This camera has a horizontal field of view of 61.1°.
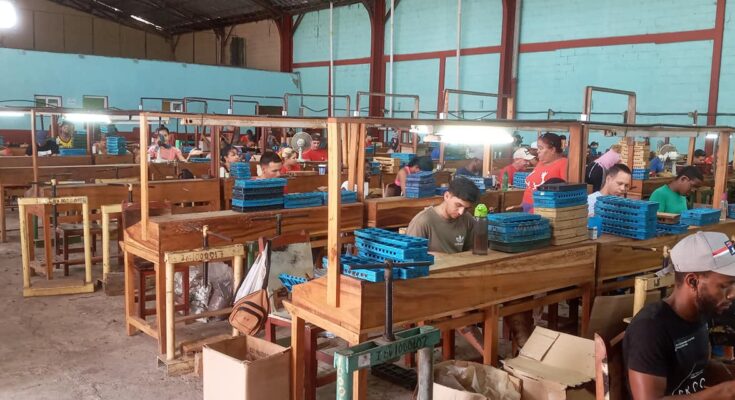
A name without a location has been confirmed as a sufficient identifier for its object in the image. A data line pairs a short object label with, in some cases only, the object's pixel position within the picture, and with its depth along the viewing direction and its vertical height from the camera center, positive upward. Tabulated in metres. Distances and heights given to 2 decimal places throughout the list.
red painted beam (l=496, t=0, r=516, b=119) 17.00 +2.29
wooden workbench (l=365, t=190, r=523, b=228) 6.50 -0.79
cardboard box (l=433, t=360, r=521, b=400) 3.71 -1.45
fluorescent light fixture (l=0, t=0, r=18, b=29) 21.22 +3.88
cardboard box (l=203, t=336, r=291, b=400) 3.69 -1.46
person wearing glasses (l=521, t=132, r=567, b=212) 6.28 -0.25
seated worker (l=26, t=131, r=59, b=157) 12.19 -0.44
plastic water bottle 4.16 -0.61
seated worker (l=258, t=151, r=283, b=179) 7.43 -0.38
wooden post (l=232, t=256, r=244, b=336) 5.17 -1.13
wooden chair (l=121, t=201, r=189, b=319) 5.70 -1.25
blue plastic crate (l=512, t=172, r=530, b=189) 8.96 -0.58
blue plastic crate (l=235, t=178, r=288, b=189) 5.60 -0.46
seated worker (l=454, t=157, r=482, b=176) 9.27 -0.48
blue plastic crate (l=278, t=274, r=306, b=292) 4.54 -1.07
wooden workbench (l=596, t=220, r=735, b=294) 4.83 -0.92
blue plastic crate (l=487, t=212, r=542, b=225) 4.28 -0.55
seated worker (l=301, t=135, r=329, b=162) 11.75 -0.37
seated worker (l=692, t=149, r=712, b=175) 11.62 -0.34
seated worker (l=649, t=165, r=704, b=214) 6.12 -0.48
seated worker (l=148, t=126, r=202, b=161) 11.89 -0.40
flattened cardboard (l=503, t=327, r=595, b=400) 3.63 -1.41
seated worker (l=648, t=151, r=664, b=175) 11.88 -0.43
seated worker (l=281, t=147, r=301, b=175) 9.80 -0.46
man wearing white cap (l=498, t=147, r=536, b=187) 9.41 -0.40
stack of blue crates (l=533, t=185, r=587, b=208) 4.55 -0.42
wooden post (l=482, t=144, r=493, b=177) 9.00 -0.33
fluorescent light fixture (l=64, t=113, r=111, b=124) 7.66 +0.16
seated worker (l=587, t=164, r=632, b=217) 5.70 -0.38
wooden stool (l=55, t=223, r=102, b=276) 7.67 -1.29
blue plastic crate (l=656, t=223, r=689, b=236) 5.32 -0.74
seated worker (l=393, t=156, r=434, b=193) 8.29 -0.40
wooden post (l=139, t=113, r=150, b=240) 5.14 -0.36
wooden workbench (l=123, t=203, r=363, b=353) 5.06 -0.88
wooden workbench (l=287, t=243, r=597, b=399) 3.45 -0.98
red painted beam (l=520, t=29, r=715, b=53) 13.64 +2.41
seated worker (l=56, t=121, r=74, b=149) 13.97 -0.19
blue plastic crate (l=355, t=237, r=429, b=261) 3.54 -0.66
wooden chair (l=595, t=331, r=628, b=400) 2.65 -0.98
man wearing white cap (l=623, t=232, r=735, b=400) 2.49 -0.76
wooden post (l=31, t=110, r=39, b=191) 7.59 -0.15
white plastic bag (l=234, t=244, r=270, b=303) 4.64 -1.08
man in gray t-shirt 4.55 -0.66
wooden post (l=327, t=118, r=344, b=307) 3.41 -0.38
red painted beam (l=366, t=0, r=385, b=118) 20.73 +2.73
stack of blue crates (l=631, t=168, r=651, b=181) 10.40 -0.53
